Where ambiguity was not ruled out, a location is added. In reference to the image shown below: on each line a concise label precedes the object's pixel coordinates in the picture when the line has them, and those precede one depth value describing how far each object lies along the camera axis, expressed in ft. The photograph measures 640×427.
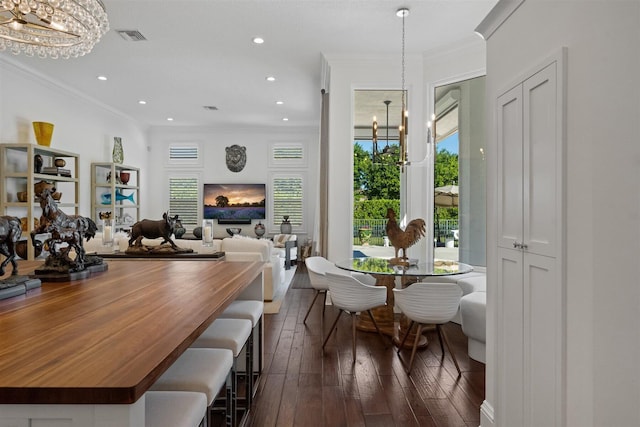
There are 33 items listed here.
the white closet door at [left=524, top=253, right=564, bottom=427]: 4.48
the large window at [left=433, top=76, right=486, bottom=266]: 14.26
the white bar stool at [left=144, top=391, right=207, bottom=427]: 3.43
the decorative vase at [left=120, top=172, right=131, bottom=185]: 25.22
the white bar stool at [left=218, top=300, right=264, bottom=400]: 7.05
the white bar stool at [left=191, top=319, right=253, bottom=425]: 5.61
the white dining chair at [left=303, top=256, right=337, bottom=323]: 12.70
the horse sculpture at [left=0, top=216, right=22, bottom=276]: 5.08
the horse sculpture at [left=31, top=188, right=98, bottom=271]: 5.86
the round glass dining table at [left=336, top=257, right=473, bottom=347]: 10.37
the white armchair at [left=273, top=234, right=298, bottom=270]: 26.52
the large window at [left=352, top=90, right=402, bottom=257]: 16.06
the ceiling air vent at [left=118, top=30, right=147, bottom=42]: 13.89
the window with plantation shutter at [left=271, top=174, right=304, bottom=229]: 30.37
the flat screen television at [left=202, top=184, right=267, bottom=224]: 30.30
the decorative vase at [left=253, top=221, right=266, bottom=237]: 29.04
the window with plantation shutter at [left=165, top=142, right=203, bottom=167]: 30.66
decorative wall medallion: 30.60
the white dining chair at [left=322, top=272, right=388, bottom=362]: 10.18
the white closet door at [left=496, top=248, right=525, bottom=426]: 5.34
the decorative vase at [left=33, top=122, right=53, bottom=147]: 17.24
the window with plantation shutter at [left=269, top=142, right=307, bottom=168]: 30.53
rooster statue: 11.46
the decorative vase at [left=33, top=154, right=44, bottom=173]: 17.12
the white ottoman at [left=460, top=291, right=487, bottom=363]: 9.86
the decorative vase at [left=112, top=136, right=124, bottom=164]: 24.47
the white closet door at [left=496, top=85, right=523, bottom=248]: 5.36
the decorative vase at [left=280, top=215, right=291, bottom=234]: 29.53
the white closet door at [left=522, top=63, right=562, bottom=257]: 4.52
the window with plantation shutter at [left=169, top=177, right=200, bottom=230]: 30.60
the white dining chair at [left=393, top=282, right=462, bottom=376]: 9.24
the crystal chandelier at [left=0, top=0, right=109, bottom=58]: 7.11
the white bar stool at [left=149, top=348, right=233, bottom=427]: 4.25
